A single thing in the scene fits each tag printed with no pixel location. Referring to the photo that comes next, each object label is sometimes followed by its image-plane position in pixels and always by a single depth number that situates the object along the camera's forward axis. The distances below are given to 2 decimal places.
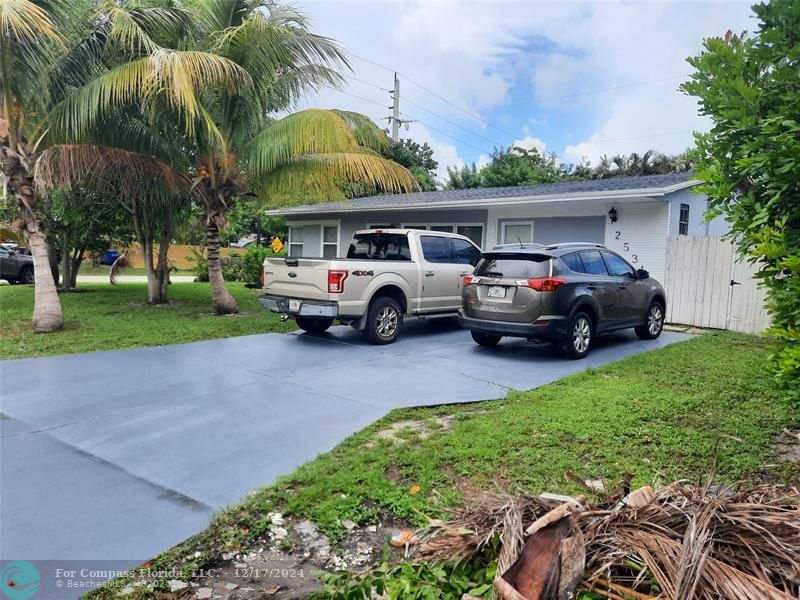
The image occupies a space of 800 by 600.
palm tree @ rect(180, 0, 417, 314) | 10.80
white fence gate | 11.25
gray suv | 8.24
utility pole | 30.89
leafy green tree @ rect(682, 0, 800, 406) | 3.43
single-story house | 12.08
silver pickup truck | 9.16
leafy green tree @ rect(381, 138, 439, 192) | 30.37
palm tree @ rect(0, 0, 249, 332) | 9.25
